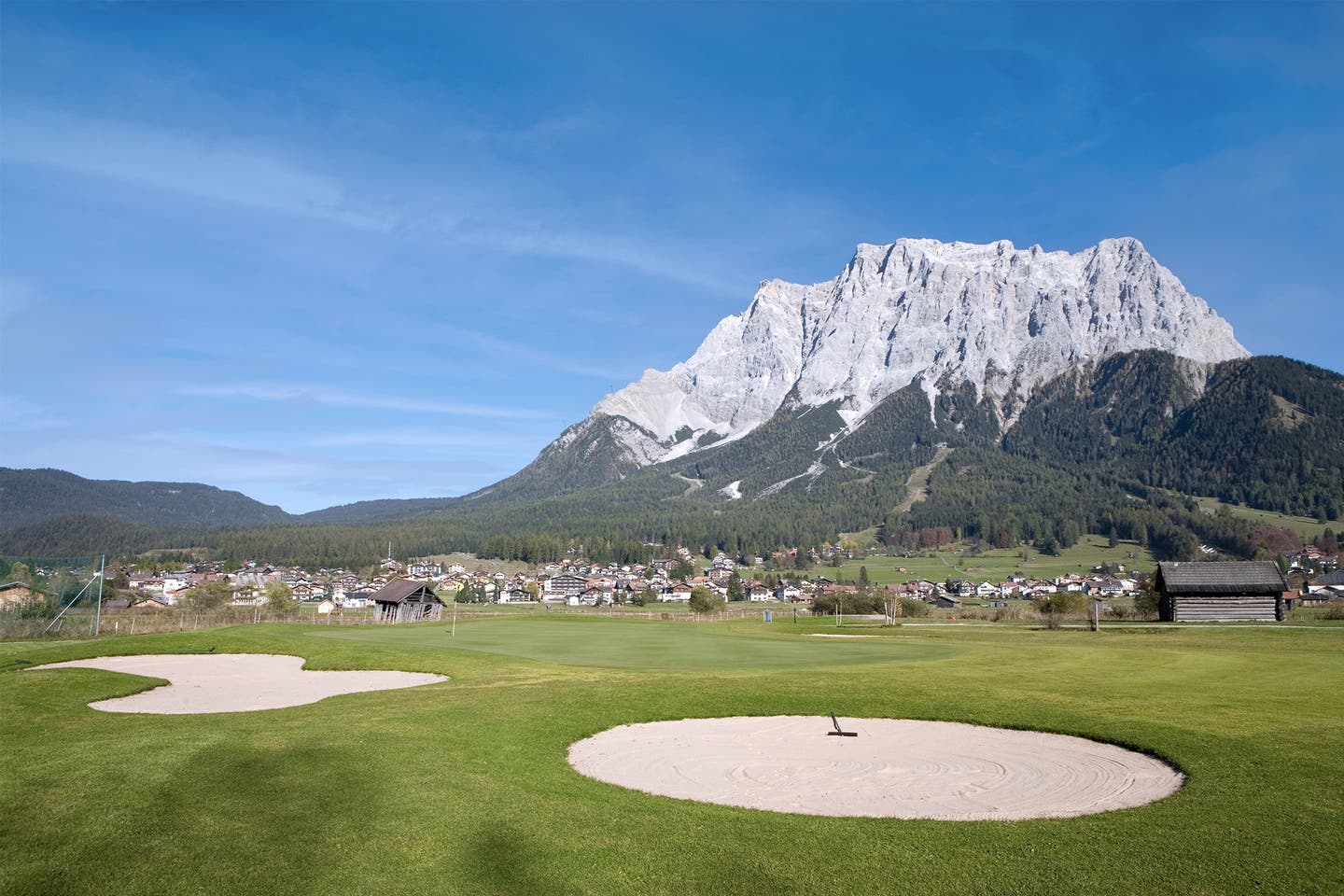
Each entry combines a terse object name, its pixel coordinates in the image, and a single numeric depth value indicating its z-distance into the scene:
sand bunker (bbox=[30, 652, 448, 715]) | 23.58
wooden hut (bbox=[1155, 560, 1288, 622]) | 69.56
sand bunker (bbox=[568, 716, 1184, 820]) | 13.09
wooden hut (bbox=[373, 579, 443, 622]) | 81.81
